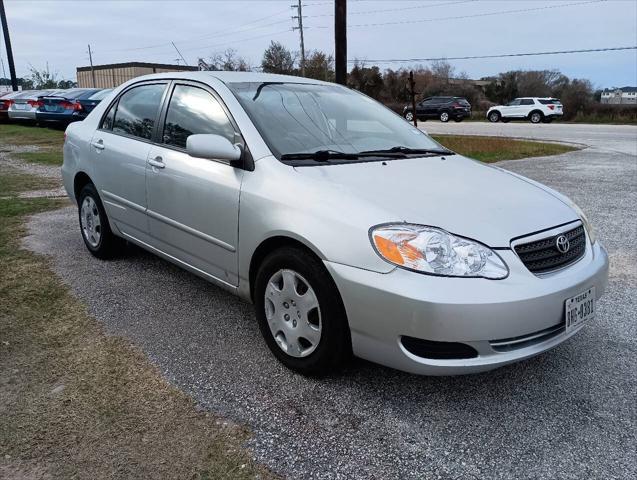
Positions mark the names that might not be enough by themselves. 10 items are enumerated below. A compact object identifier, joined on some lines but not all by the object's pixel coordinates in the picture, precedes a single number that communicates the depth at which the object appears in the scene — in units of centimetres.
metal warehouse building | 5138
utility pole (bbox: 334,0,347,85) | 1230
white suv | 3175
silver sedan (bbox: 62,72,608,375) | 243
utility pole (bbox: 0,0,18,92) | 2878
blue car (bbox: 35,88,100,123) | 1745
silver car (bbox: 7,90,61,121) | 2039
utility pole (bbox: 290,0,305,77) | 4565
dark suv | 3291
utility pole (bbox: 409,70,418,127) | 1339
